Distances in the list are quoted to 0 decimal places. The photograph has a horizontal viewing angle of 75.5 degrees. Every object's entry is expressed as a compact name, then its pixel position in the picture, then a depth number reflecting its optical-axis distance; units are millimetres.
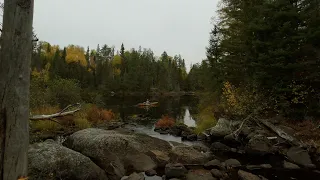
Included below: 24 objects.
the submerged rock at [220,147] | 13269
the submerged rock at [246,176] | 8760
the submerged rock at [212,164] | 10338
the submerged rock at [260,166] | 10362
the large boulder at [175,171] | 9260
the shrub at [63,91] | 20955
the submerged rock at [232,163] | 10535
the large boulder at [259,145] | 12427
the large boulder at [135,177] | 8503
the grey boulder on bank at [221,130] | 14795
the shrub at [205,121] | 17163
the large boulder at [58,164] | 7473
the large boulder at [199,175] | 9024
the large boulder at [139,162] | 10023
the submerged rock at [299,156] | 10706
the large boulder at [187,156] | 10978
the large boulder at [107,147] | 9502
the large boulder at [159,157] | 10671
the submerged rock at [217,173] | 9266
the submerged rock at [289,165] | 10338
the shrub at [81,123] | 17027
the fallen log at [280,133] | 12119
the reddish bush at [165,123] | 19925
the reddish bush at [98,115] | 20385
